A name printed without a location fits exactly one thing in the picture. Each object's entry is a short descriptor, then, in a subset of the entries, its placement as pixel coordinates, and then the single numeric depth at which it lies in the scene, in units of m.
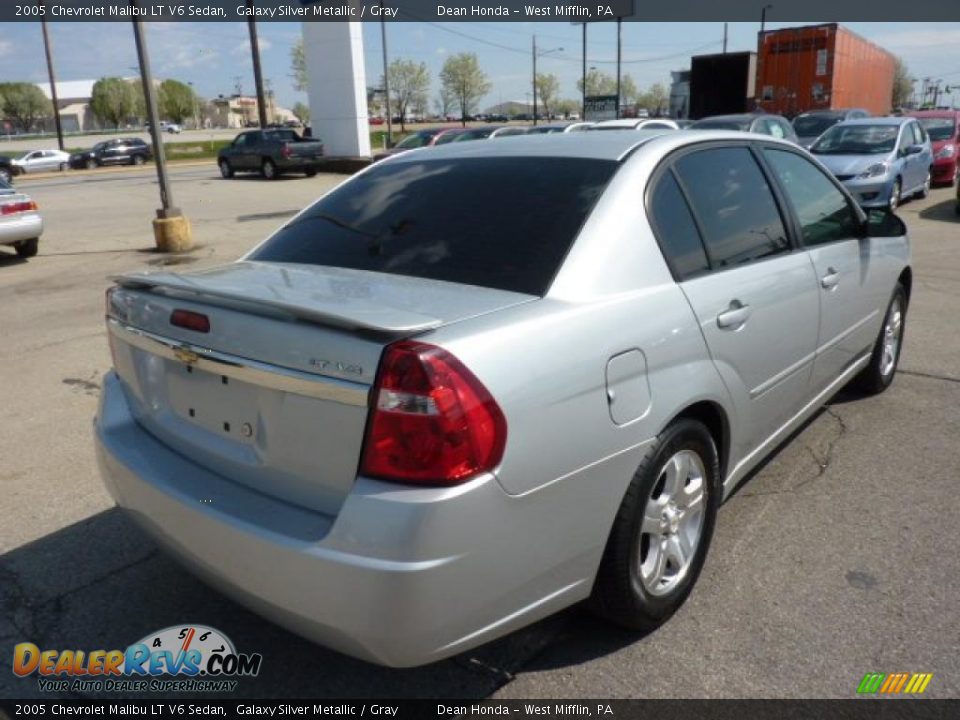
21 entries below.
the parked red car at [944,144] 17.56
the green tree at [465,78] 94.56
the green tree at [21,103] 101.00
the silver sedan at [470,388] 1.92
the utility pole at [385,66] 36.28
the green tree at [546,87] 120.62
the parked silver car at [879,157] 12.73
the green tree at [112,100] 99.06
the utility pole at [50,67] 43.81
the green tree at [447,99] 96.81
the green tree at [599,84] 112.14
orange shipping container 24.62
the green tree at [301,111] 112.05
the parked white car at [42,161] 40.28
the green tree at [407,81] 91.56
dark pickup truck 25.52
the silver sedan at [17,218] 10.88
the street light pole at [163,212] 10.95
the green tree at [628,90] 126.78
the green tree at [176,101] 107.12
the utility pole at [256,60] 32.53
